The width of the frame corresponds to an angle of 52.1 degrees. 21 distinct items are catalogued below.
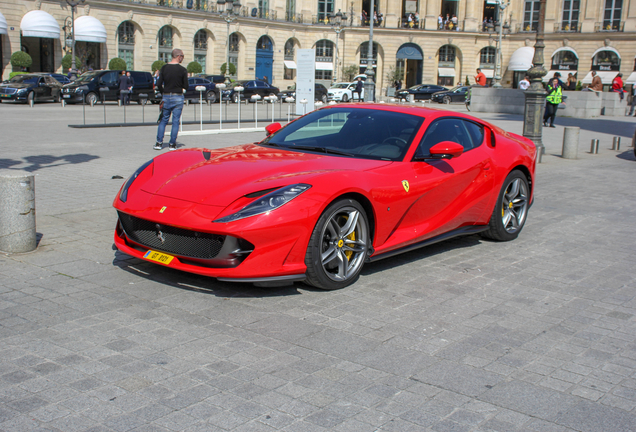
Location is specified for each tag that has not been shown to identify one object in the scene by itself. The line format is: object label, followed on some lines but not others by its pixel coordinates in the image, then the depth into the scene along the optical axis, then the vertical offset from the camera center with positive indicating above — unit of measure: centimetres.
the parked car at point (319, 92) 4487 -21
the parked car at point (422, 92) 4903 +4
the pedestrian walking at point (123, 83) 3130 -5
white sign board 2047 +33
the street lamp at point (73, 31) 3910 +306
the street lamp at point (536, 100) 1373 -8
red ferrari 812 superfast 449 -81
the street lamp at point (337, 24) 5689 +601
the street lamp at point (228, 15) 5256 +591
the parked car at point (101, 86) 3070 -22
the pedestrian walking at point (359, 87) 3700 +18
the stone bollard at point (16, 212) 554 -112
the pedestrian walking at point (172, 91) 1301 -14
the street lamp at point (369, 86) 2856 +20
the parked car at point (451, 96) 4678 -19
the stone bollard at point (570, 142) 1465 -100
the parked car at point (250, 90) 3930 -18
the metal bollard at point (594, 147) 1619 -120
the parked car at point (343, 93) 4409 -24
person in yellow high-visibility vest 2300 -5
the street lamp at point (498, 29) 5297 +653
